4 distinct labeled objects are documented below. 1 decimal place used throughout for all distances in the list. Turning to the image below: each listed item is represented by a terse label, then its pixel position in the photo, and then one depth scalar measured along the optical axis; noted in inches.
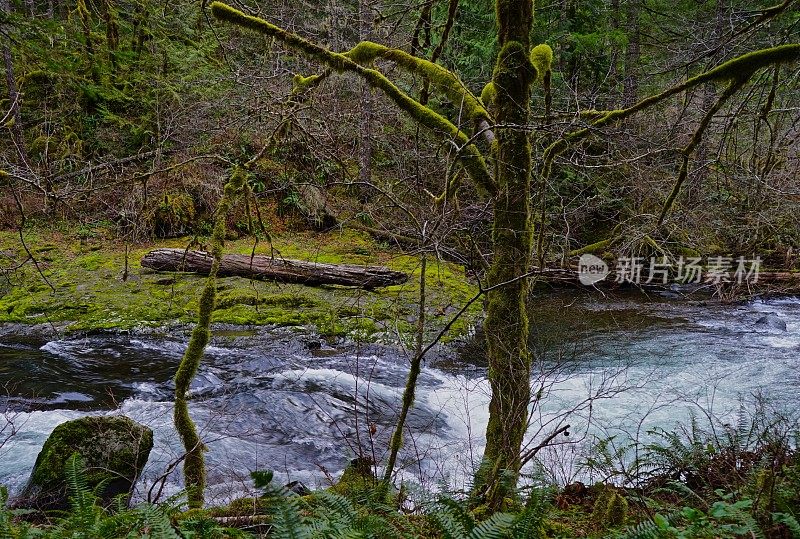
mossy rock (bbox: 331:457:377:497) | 156.5
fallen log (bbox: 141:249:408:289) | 433.1
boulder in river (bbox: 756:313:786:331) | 418.4
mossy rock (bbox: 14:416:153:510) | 184.9
